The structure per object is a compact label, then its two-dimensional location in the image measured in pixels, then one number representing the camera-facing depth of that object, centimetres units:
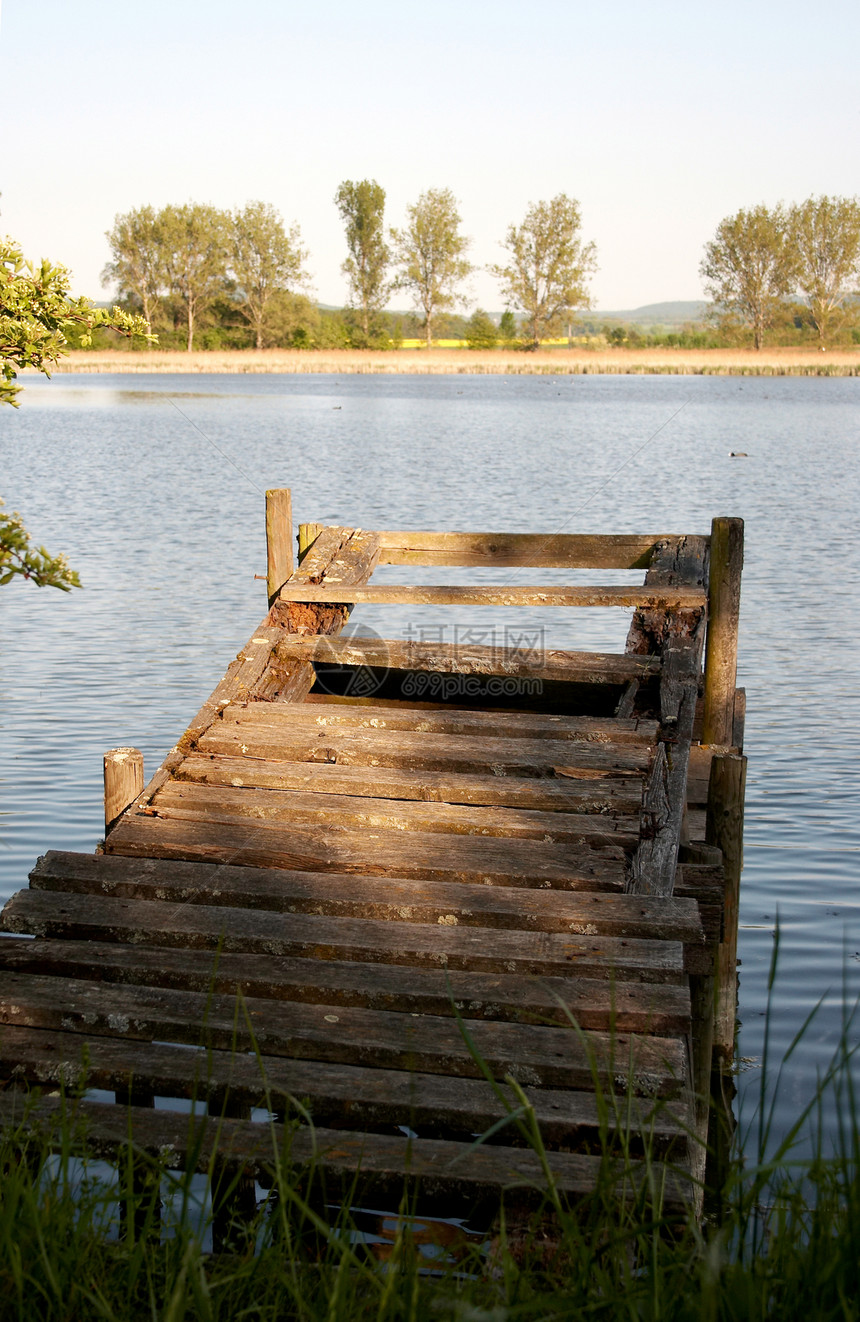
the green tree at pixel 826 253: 9556
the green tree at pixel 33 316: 396
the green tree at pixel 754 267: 9744
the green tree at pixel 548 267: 10375
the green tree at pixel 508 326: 10781
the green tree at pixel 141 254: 9669
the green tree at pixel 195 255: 9556
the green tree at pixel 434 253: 10662
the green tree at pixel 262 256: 9656
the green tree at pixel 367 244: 10781
